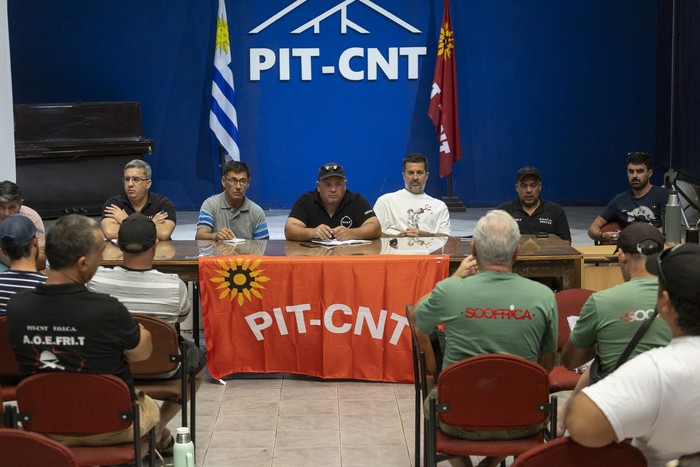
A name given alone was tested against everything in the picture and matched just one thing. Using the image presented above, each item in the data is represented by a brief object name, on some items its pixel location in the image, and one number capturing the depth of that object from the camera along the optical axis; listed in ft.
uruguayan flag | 36.40
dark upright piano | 35.19
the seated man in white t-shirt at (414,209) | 21.58
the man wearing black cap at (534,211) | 20.70
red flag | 36.70
